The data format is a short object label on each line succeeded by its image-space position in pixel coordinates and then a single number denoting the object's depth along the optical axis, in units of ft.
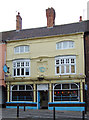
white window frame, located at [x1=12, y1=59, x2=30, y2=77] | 71.87
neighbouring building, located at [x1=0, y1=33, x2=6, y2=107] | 73.10
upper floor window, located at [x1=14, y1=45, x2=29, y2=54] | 73.56
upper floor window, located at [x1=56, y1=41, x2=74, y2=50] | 67.96
